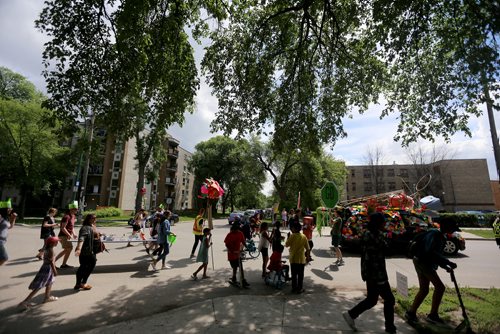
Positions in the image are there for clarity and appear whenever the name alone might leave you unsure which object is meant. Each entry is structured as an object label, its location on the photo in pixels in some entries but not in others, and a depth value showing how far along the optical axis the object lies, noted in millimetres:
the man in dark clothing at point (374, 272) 4453
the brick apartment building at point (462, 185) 56000
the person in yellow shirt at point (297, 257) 6545
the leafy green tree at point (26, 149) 26875
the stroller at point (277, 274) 6992
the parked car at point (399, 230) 11617
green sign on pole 10984
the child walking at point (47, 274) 5379
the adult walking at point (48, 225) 8898
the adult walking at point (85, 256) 6461
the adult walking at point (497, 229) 9086
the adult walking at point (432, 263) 4789
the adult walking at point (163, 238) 8617
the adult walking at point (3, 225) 6177
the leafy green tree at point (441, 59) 5938
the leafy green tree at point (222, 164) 50281
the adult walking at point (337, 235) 9898
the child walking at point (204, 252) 7527
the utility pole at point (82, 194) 22981
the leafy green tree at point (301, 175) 38875
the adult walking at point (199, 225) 10211
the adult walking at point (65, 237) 8258
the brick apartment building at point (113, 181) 45656
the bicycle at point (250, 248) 11070
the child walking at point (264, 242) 7945
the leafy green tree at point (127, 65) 7258
